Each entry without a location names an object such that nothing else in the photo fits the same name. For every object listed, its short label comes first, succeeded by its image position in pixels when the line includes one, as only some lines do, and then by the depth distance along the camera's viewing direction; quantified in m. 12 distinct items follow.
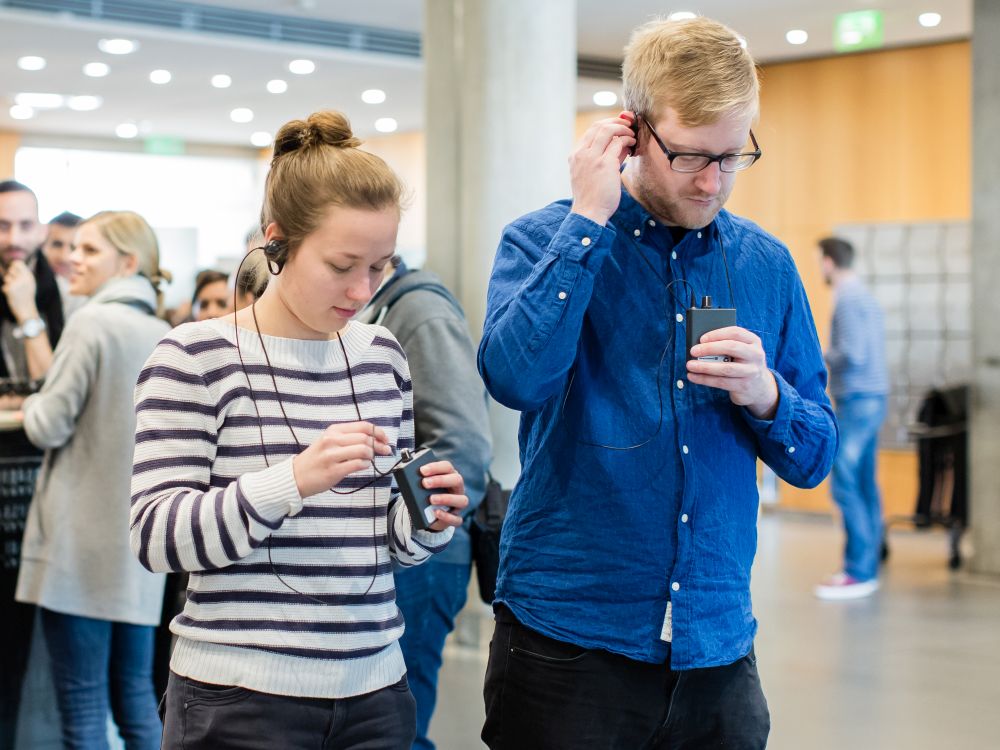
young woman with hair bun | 1.58
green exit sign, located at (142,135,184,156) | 16.33
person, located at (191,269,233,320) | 4.80
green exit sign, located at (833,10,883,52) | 9.24
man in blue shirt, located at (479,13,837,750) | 1.67
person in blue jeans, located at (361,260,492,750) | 2.82
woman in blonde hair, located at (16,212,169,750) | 3.21
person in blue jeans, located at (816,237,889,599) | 7.00
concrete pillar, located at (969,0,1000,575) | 7.53
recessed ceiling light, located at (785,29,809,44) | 9.77
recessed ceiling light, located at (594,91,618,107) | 12.14
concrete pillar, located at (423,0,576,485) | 5.30
